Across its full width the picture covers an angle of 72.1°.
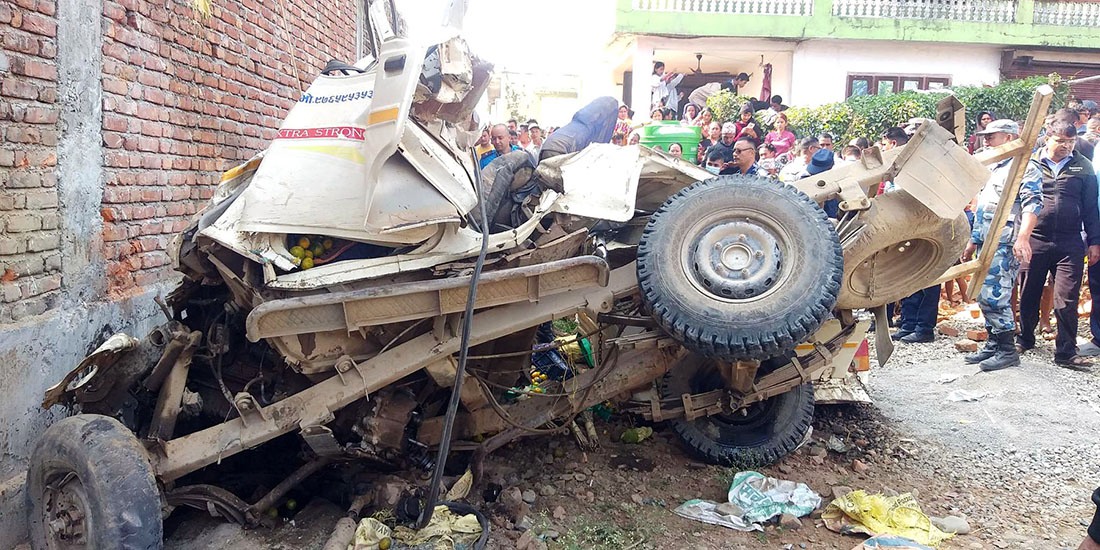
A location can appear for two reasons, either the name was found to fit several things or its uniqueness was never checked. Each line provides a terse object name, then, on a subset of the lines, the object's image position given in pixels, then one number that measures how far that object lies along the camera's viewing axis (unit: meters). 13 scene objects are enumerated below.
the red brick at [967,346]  6.78
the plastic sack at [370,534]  3.30
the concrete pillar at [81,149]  3.92
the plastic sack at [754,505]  3.81
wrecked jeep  3.24
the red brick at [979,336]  7.09
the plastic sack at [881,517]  3.65
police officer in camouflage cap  6.16
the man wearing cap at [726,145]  9.61
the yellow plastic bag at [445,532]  3.39
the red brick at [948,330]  7.57
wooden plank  4.29
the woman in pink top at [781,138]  11.21
